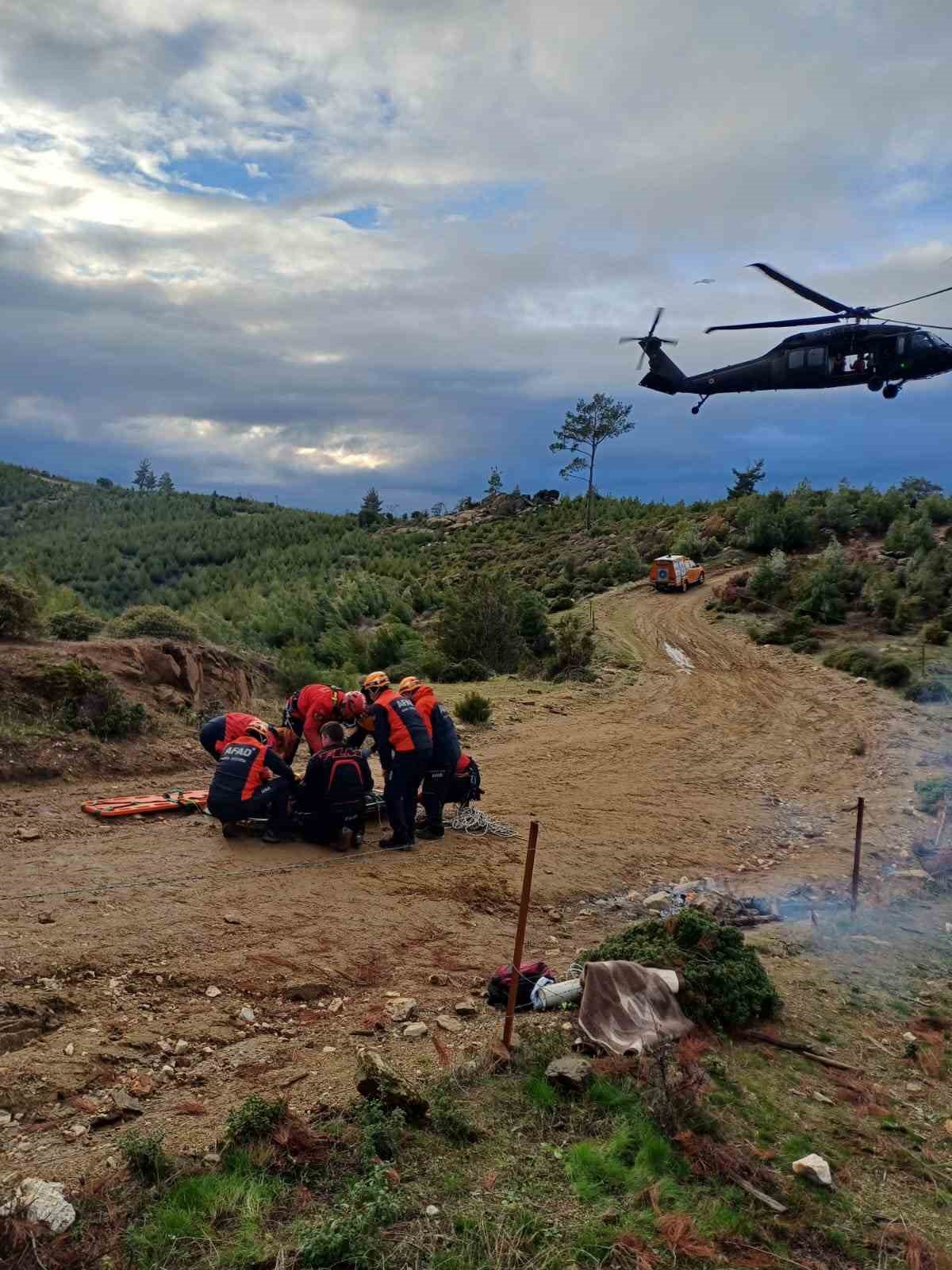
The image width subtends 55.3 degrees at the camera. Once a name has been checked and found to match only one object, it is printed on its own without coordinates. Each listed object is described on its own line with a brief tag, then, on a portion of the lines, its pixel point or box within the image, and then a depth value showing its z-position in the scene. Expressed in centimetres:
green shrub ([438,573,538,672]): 2347
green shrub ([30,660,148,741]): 1137
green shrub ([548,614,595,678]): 2309
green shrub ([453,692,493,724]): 1614
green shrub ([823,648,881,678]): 2486
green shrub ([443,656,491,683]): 2134
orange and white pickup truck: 4103
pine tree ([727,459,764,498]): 6381
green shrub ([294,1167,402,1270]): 382
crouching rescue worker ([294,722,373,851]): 912
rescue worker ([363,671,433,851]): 941
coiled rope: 1060
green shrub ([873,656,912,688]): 2340
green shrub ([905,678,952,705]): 2170
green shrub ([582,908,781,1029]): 672
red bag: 661
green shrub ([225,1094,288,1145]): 448
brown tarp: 609
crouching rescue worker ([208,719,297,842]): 888
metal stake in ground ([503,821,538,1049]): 565
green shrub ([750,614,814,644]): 3054
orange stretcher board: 942
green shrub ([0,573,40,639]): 1229
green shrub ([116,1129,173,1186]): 420
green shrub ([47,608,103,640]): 1412
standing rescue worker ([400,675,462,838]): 990
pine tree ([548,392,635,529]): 5622
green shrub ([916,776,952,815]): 1363
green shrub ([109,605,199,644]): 1484
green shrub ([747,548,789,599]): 3653
